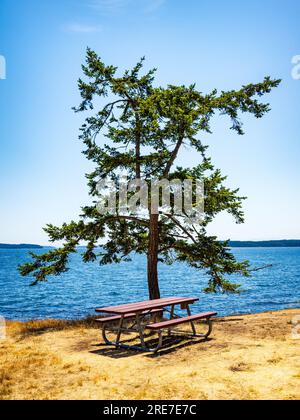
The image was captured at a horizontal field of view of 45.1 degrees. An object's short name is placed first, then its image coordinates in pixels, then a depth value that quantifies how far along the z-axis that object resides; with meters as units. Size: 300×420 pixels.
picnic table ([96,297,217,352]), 8.88
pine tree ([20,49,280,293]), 13.70
